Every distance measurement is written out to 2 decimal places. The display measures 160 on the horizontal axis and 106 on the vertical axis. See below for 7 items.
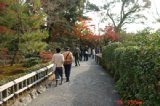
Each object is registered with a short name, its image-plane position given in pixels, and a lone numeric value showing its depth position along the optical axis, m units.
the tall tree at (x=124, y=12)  27.01
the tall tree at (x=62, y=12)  16.02
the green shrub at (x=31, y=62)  10.64
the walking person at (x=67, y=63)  8.60
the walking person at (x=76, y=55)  13.85
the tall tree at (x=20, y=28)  10.21
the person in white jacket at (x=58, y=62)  7.94
